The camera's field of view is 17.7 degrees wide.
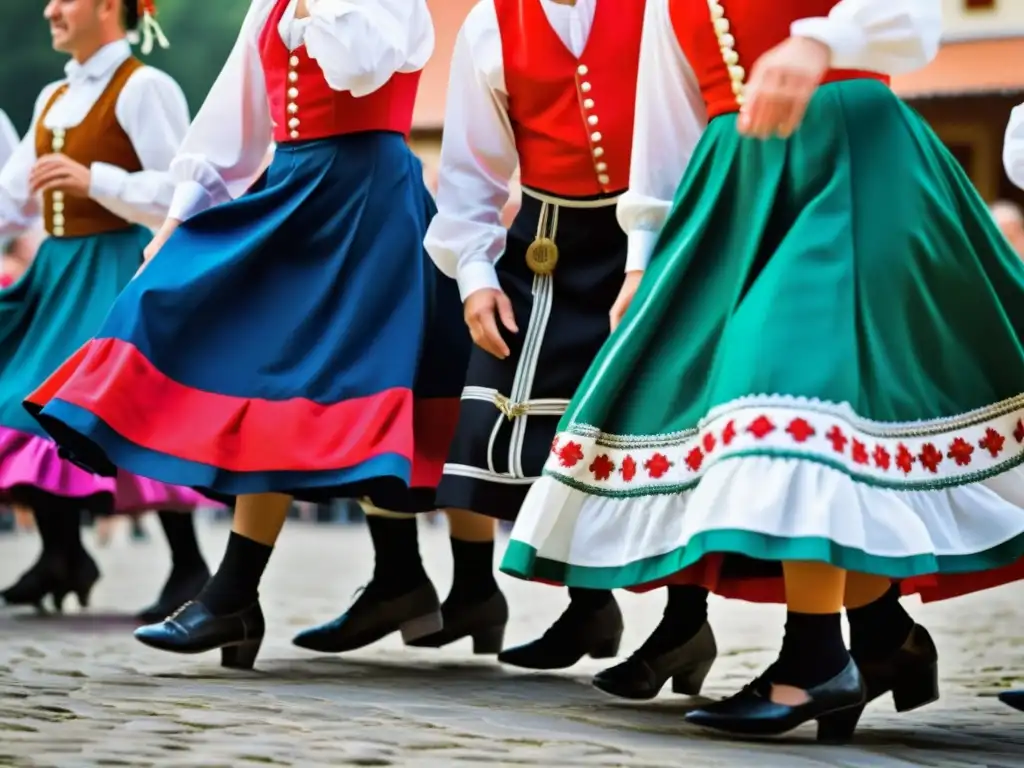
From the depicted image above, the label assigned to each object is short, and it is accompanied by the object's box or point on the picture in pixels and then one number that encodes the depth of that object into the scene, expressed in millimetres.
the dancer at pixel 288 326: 5957
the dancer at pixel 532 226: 5860
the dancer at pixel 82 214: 8122
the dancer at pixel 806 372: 4361
